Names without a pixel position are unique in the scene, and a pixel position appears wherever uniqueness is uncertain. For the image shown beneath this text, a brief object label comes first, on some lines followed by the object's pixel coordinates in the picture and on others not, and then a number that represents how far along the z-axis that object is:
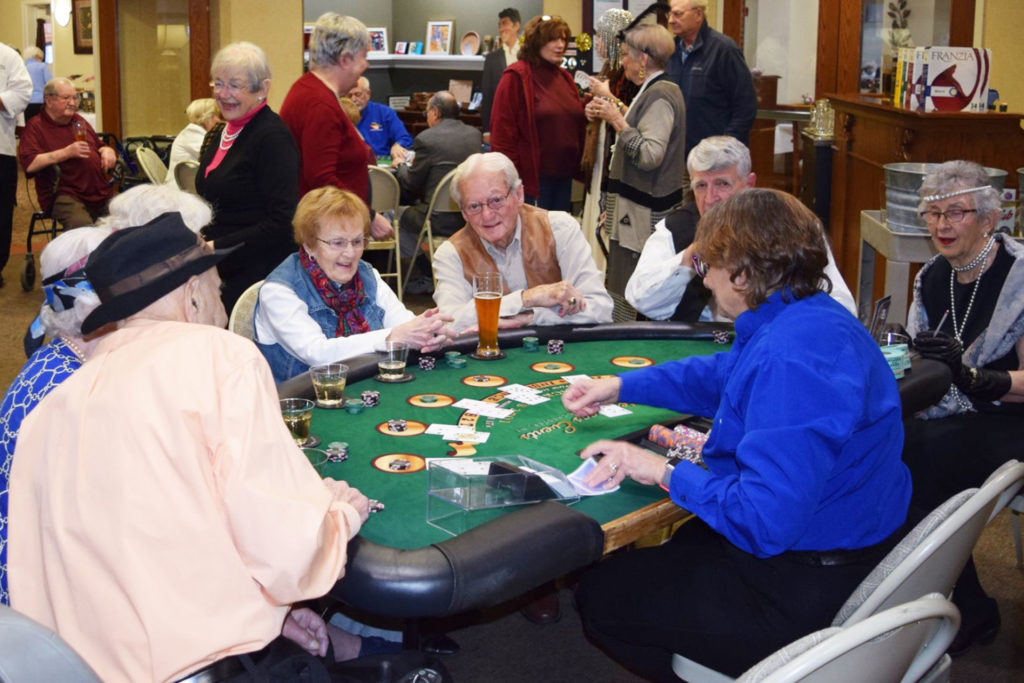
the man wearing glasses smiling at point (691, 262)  3.56
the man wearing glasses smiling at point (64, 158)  6.90
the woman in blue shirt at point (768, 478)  1.86
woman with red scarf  2.91
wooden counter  5.24
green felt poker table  1.70
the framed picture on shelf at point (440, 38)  10.57
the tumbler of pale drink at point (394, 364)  2.70
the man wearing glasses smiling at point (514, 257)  3.34
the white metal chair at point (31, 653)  1.37
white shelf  10.38
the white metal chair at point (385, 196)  6.24
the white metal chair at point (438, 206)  6.51
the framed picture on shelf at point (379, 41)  10.87
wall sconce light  15.38
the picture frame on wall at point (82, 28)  15.10
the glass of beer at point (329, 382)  2.44
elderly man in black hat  1.58
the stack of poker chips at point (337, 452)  2.14
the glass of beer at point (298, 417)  2.20
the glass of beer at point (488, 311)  2.86
